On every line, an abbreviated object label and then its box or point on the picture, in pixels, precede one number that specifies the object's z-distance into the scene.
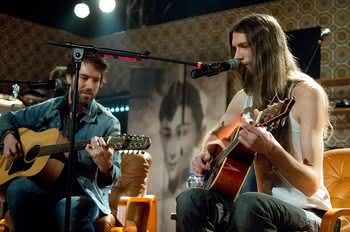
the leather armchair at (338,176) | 2.49
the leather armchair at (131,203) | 2.98
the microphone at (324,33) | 4.32
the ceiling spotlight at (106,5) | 5.58
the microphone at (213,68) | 1.96
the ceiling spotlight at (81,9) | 5.70
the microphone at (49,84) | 2.46
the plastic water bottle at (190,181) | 4.81
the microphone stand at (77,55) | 2.06
